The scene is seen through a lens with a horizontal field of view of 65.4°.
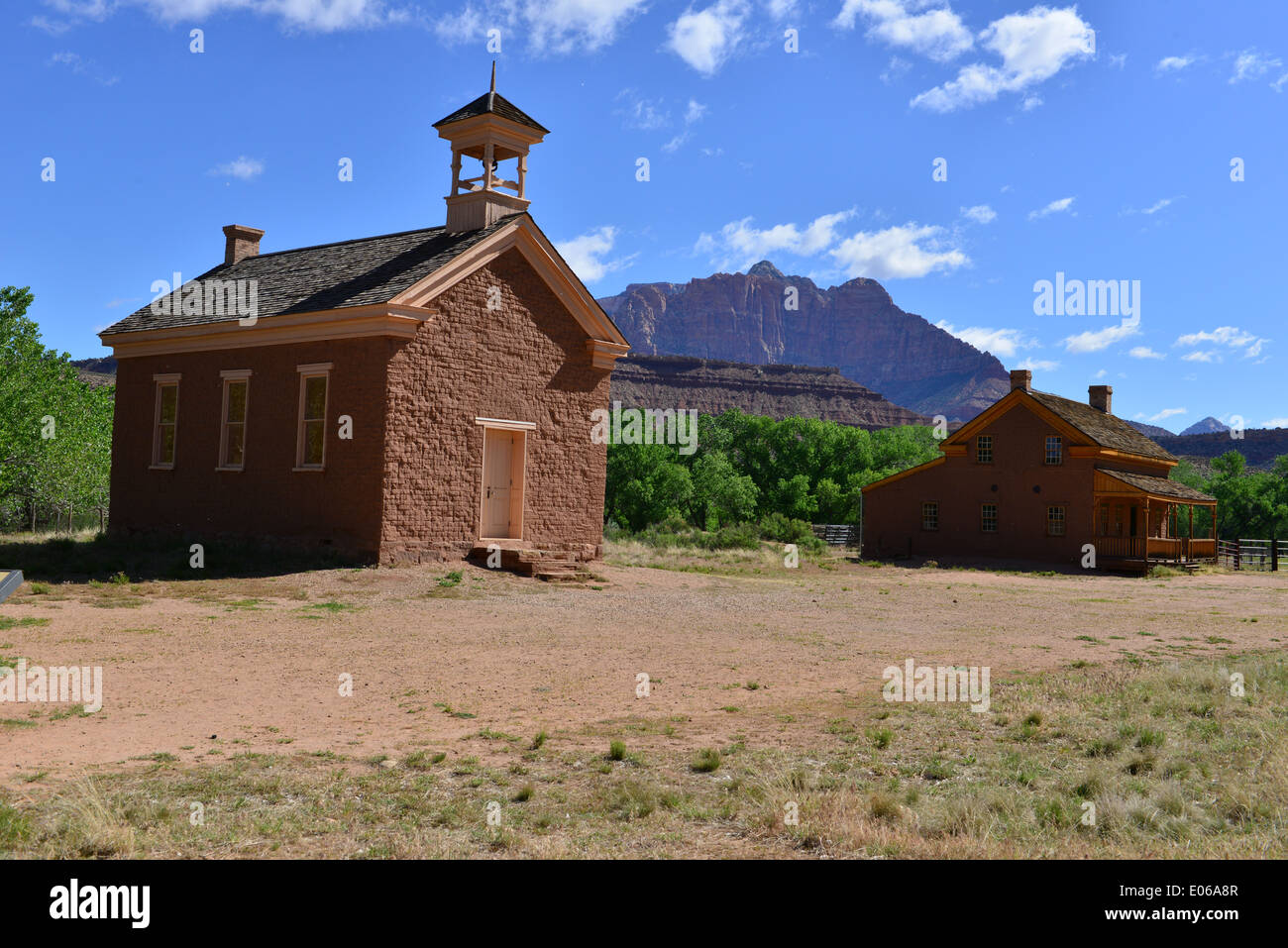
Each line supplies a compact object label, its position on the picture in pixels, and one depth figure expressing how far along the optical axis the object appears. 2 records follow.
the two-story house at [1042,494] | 40.06
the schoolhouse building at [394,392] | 20.77
